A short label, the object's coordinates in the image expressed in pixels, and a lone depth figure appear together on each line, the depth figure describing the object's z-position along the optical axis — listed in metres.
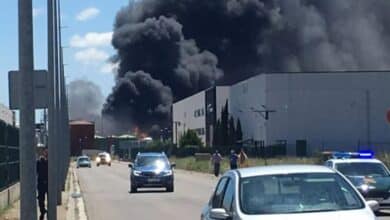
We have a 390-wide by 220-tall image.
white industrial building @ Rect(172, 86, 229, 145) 112.31
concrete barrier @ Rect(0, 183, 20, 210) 25.40
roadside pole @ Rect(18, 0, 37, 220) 13.03
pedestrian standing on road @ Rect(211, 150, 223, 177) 56.28
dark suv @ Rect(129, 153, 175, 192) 38.16
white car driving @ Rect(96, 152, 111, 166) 111.96
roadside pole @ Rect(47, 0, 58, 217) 22.02
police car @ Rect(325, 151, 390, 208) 22.56
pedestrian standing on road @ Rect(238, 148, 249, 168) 51.81
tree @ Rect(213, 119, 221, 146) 108.00
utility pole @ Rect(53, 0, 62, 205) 26.47
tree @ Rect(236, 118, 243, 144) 101.07
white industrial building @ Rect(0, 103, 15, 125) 32.14
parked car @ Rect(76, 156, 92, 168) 100.22
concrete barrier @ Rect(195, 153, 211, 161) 87.36
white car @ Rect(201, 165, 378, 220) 9.66
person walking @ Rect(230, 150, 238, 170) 48.93
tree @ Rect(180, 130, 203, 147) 116.25
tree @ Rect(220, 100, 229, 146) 105.62
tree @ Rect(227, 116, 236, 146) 102.15
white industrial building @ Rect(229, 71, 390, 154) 88.88
